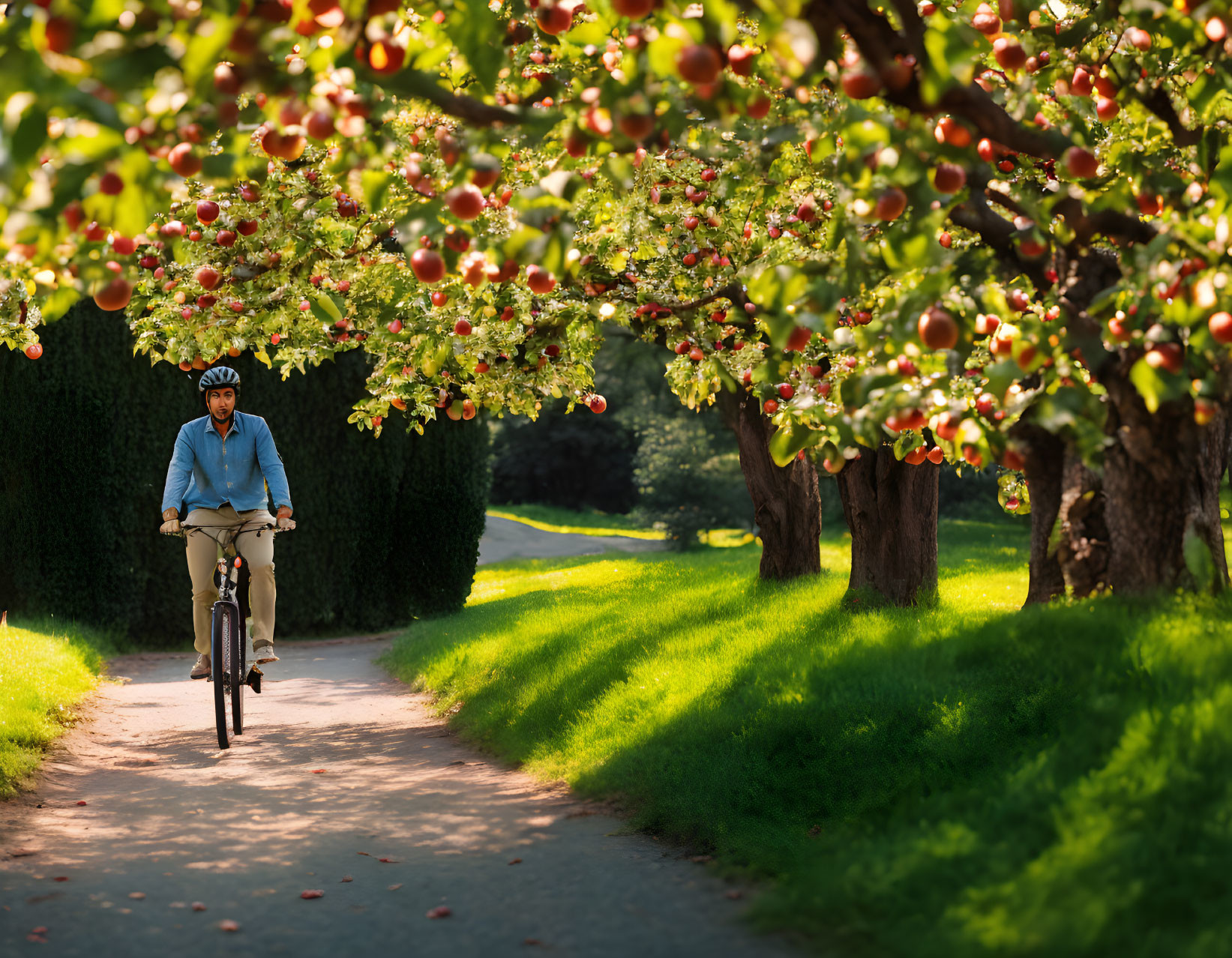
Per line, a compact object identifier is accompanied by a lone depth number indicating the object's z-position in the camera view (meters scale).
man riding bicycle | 14.31
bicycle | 13.84
